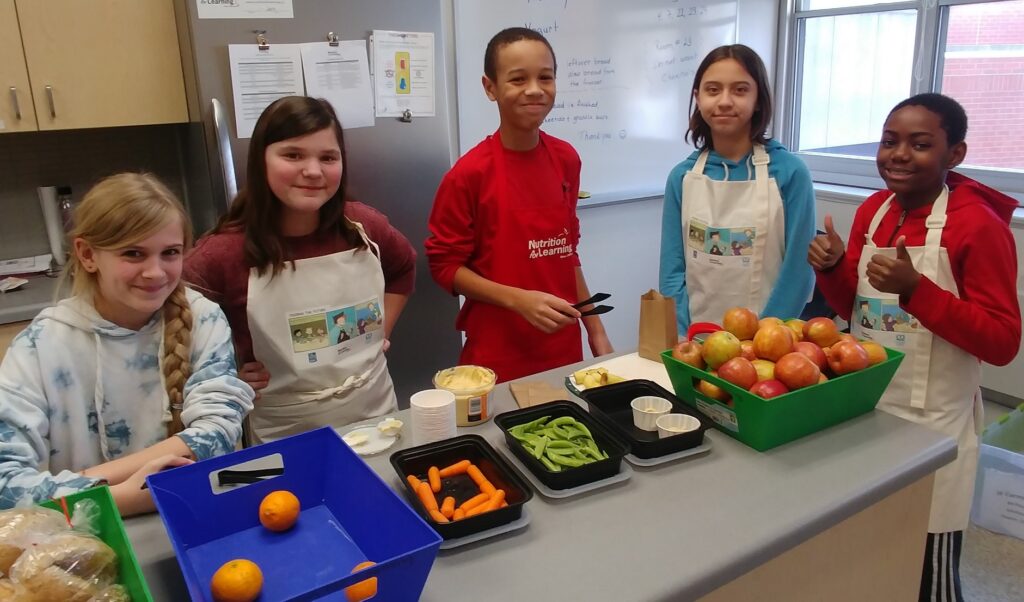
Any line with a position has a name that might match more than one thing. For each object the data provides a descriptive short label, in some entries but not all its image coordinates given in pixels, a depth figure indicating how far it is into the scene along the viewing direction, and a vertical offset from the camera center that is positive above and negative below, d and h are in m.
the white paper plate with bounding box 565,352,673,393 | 1.45 -0.50
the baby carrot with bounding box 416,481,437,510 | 0.99 -0.49
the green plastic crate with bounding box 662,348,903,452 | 1.17 -0.47
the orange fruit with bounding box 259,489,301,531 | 0.99 -0.50
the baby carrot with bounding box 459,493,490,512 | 0.99 -0.50
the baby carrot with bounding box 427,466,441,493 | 1.06 -0.50
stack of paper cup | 1.18 -0.45
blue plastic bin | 0.90 -0.50
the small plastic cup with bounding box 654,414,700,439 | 1.21 -0.49
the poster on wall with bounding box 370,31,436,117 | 2.20 +0.17
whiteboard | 2.83 +0.21
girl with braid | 1.15 -0.36
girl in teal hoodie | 1.79 -0.21
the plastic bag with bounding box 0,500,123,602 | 0.73 -0.42
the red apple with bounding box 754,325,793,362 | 1.24 -0.37
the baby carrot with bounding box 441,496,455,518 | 0.99 -0.50
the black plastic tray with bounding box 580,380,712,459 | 1.16 -0.49
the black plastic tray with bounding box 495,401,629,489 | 1.07 -0.49
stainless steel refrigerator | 1.98 -0.05
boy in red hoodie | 1.49 -0.35
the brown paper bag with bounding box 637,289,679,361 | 1.54 -0.42
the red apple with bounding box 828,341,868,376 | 1.24 -0.40
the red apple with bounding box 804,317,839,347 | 1.31 -0.38
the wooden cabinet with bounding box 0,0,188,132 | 1.92 +0.21
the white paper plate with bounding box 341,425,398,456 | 1.21 -0.51
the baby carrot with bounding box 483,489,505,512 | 0.99 -0.50
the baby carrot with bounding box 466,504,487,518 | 0.98 -0.50
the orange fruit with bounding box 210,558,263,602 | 0.81 -0.49
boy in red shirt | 1.77 -0.25
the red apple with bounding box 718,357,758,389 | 1.19 -0.41
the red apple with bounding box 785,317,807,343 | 1.33 -0.38
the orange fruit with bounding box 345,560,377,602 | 0.80 -0.49
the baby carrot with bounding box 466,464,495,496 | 1.05 -0.50
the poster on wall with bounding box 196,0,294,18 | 1.93 +0.33
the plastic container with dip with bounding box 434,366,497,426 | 1.27 -0.45
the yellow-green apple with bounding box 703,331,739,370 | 1.24 -0.38
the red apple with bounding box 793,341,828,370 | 1.25 -0.39
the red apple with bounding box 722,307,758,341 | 1.34 -0.37
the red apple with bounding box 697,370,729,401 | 1.24 -0.45
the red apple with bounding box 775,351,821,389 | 1.18 -0.40
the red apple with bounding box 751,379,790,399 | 1.16 -0.42
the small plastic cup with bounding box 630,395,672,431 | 1.24 -0.48
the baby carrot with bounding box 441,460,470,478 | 1.09 -0.50
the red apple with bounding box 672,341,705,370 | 1.28 -0.40
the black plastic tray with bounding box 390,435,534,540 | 0.96 -0.49
